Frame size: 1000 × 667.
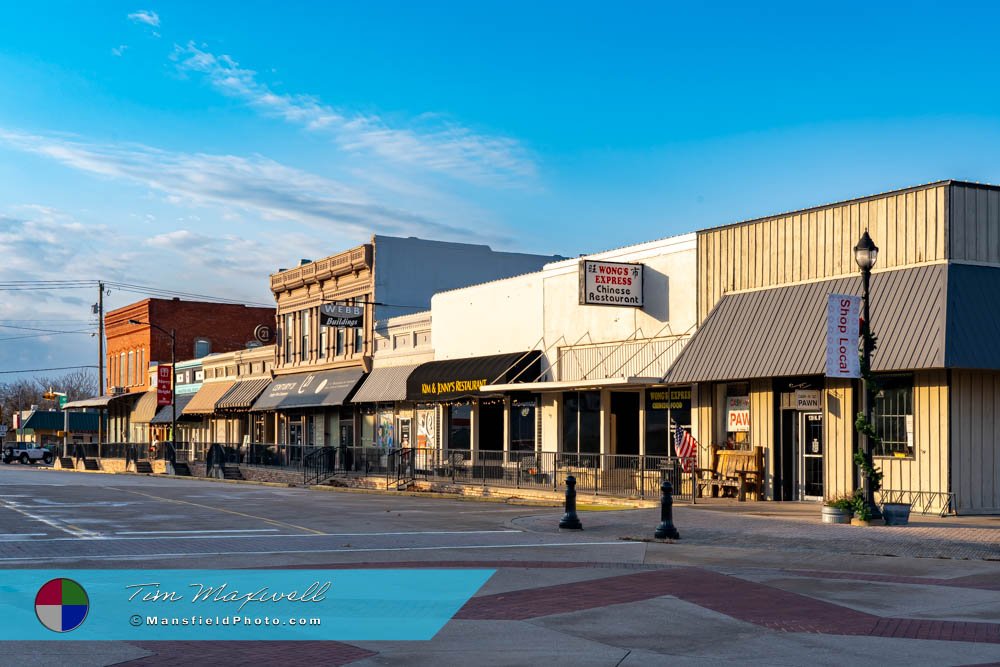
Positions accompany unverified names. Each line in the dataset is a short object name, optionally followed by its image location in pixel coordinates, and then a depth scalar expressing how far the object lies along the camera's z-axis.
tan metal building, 22.73
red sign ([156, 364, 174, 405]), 67.94
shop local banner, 21.67
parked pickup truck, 94.94
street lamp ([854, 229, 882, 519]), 20.53
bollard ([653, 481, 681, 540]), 18.84
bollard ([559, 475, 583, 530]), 20.77
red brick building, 76.31
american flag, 27.81
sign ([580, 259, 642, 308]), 30.88
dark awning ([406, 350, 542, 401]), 36.34
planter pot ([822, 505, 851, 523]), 21.31
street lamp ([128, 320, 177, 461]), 59.78
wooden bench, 26.97
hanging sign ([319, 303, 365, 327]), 47.91
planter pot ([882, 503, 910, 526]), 20.84
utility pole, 80.32
